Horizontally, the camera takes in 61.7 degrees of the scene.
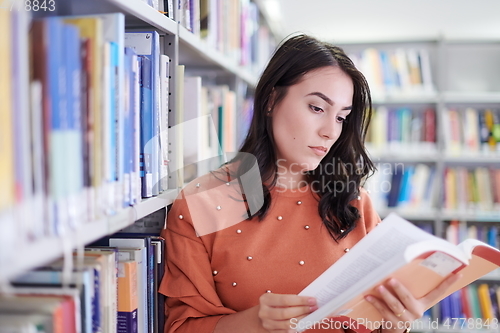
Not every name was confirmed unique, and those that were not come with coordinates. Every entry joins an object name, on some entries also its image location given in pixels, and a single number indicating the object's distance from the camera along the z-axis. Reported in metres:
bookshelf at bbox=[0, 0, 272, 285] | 0.43
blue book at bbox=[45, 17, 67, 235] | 0.47
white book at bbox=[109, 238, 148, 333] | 0.85
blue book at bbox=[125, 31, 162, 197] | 0.82
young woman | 1.00
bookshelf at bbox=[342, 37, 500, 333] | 2.68
